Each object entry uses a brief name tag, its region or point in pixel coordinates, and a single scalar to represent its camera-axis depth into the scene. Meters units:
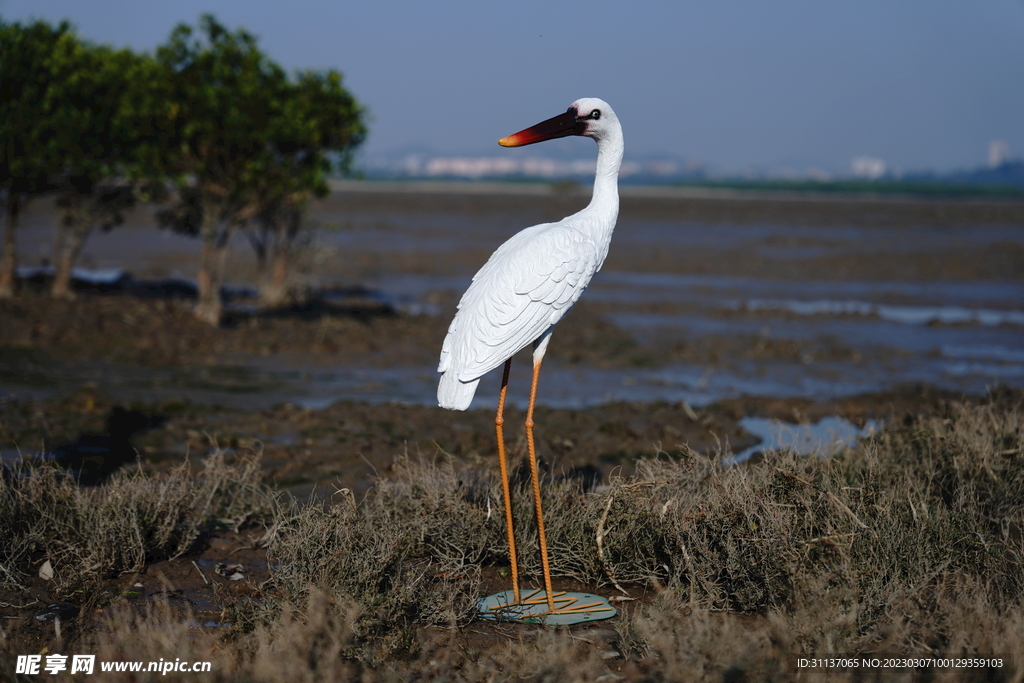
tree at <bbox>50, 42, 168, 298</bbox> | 13.65
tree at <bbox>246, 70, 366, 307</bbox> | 13.85
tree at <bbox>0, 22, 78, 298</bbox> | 13.64
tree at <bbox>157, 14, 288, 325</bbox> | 13.45
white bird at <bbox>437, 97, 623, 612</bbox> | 4.84
